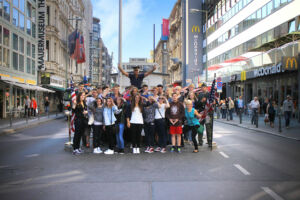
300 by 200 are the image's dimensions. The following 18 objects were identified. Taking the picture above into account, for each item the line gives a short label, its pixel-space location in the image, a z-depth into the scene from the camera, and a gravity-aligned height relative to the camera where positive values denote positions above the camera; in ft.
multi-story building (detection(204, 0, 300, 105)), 73.14 +16.72
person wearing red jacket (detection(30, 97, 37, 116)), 89.61 -0.72
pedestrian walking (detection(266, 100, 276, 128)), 58.03 -1.89
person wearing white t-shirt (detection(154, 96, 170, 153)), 30.17 -1.88
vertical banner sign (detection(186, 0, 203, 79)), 185.98 +37.53
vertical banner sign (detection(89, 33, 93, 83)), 233.02 +32.40
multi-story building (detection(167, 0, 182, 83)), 232.57 +52.57
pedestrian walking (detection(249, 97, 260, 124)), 63.34 -0.99
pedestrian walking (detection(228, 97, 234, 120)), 78.25 -0.82
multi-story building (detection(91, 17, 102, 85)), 325.11 +57.80
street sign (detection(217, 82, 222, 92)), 76.24 +4.10
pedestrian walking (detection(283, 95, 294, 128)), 55.26 -1.24
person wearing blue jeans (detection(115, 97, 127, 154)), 29.53 -2.14
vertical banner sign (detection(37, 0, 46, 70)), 110.42 +26.80
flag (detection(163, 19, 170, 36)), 321.11 +80.43
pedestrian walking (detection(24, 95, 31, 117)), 88.33 -0.12
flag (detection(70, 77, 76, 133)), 30.23 +0.46
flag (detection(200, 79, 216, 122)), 31.12 -0.27
